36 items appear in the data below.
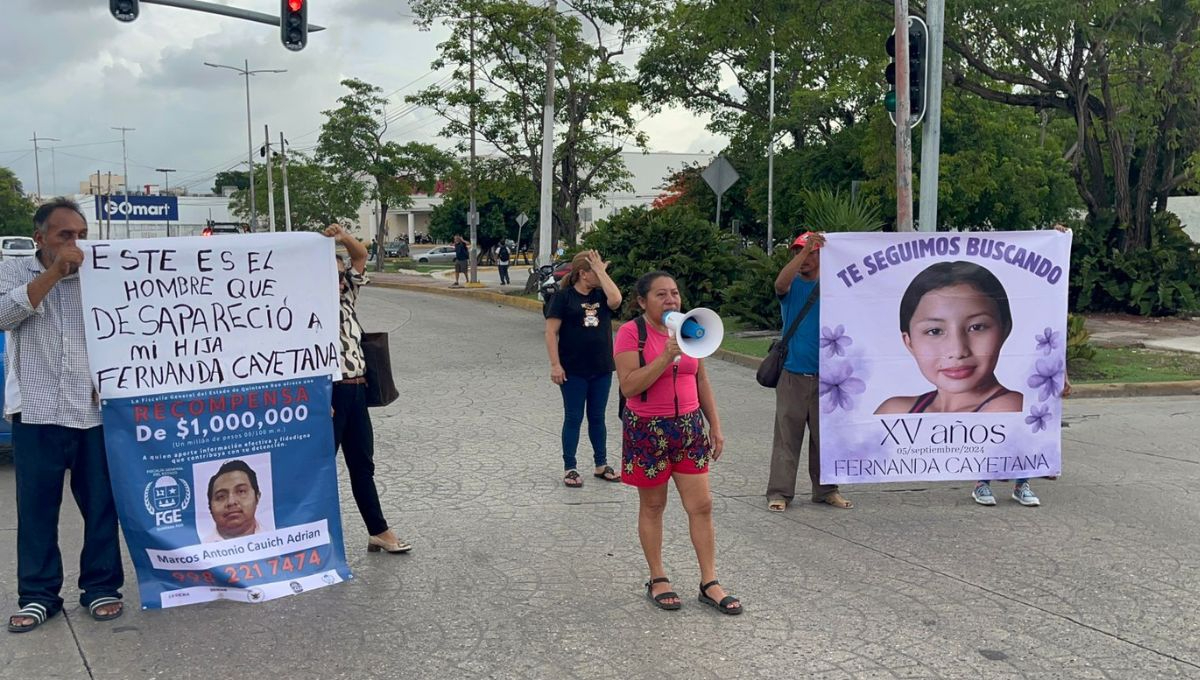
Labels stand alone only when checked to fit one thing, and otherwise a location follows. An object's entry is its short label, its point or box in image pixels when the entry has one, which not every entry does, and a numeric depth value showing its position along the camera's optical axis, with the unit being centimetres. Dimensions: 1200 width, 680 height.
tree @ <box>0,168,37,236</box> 7819
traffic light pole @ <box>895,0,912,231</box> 1217
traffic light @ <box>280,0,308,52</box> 1695
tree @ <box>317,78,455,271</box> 4678
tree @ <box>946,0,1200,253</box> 1573
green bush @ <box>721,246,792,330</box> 1708
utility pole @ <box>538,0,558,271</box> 2545
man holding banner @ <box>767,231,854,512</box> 684
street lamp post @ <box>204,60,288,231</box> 5756
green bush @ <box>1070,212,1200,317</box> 1908
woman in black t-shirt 744
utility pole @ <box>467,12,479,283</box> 3547
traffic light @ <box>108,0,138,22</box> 1579
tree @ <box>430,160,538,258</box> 6531
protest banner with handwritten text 487
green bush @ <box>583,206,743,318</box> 1933
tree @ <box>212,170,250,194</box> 13538
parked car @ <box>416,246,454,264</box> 6975
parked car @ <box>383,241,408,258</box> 7400
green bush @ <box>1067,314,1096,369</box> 1309
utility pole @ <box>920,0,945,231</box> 1237
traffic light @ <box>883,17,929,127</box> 1238
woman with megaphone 495
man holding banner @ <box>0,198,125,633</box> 467
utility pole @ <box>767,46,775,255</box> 3284
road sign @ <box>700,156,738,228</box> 2111
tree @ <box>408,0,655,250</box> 2681
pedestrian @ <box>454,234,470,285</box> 3494
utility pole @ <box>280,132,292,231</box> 4762
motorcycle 1712
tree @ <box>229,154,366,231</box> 4853
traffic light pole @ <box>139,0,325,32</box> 1614
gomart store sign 5949
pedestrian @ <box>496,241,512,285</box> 3462
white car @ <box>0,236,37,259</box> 2972
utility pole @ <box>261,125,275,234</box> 4962
